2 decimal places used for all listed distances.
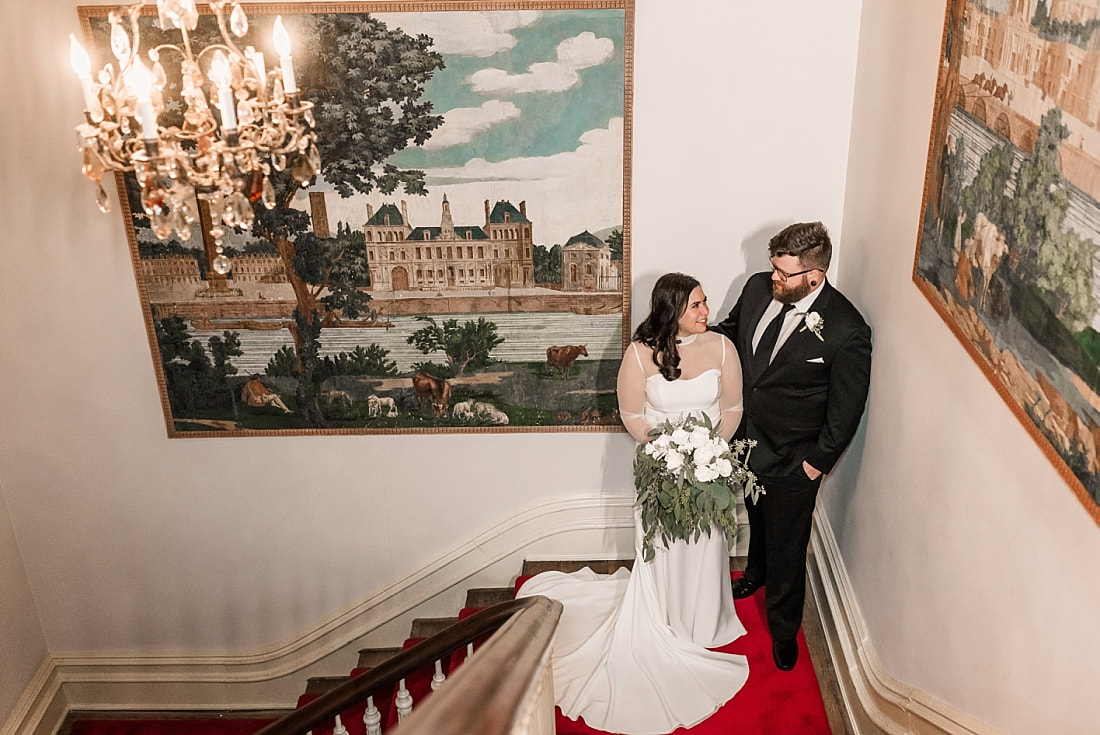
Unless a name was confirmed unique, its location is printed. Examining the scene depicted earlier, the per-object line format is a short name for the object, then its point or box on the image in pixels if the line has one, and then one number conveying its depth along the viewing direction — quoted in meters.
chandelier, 2.62
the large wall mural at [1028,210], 2.11
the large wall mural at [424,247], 4.50
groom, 3.96
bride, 4.07
